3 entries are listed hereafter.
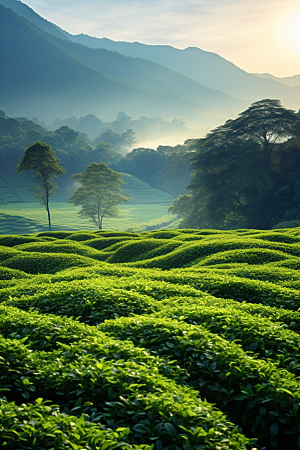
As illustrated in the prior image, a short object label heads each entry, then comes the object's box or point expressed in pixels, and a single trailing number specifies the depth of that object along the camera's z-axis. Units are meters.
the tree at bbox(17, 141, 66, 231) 51.12
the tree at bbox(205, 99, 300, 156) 41.81
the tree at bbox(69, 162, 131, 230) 62.62
